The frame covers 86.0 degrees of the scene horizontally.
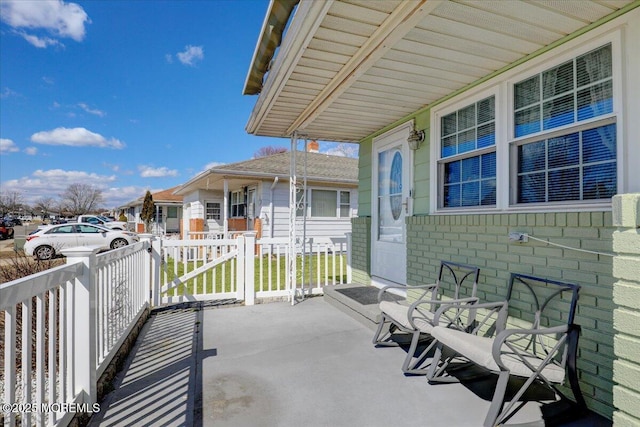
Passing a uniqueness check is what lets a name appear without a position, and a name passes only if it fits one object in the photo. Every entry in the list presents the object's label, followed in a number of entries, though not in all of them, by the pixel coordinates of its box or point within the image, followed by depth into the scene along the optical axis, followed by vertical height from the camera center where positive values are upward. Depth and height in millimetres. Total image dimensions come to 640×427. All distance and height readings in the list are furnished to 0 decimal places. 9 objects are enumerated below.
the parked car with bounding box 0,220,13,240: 21741 -1105
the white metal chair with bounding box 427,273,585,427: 2148 -915
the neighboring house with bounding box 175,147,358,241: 11461 +873
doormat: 4676 -1140
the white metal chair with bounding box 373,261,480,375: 2961 -936
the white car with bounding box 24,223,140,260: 11984 -807
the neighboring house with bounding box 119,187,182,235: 24750 +272
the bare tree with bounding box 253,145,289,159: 33312 +6490
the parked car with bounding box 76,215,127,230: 24009 -277
